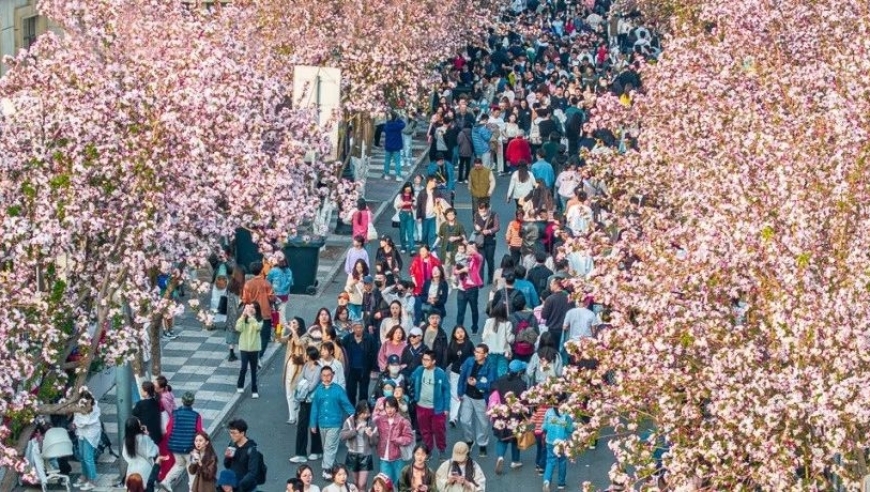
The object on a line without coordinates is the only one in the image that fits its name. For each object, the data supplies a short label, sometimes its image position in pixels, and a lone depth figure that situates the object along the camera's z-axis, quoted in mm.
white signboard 29453
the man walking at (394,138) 43688
